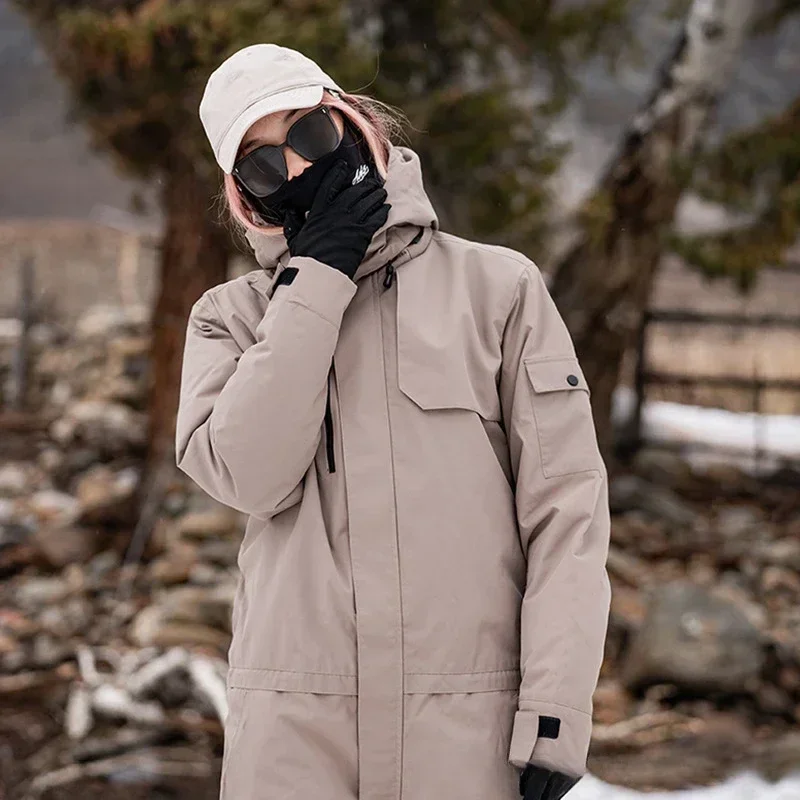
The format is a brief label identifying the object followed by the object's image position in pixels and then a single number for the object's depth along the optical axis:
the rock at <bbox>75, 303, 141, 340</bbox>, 11.66
